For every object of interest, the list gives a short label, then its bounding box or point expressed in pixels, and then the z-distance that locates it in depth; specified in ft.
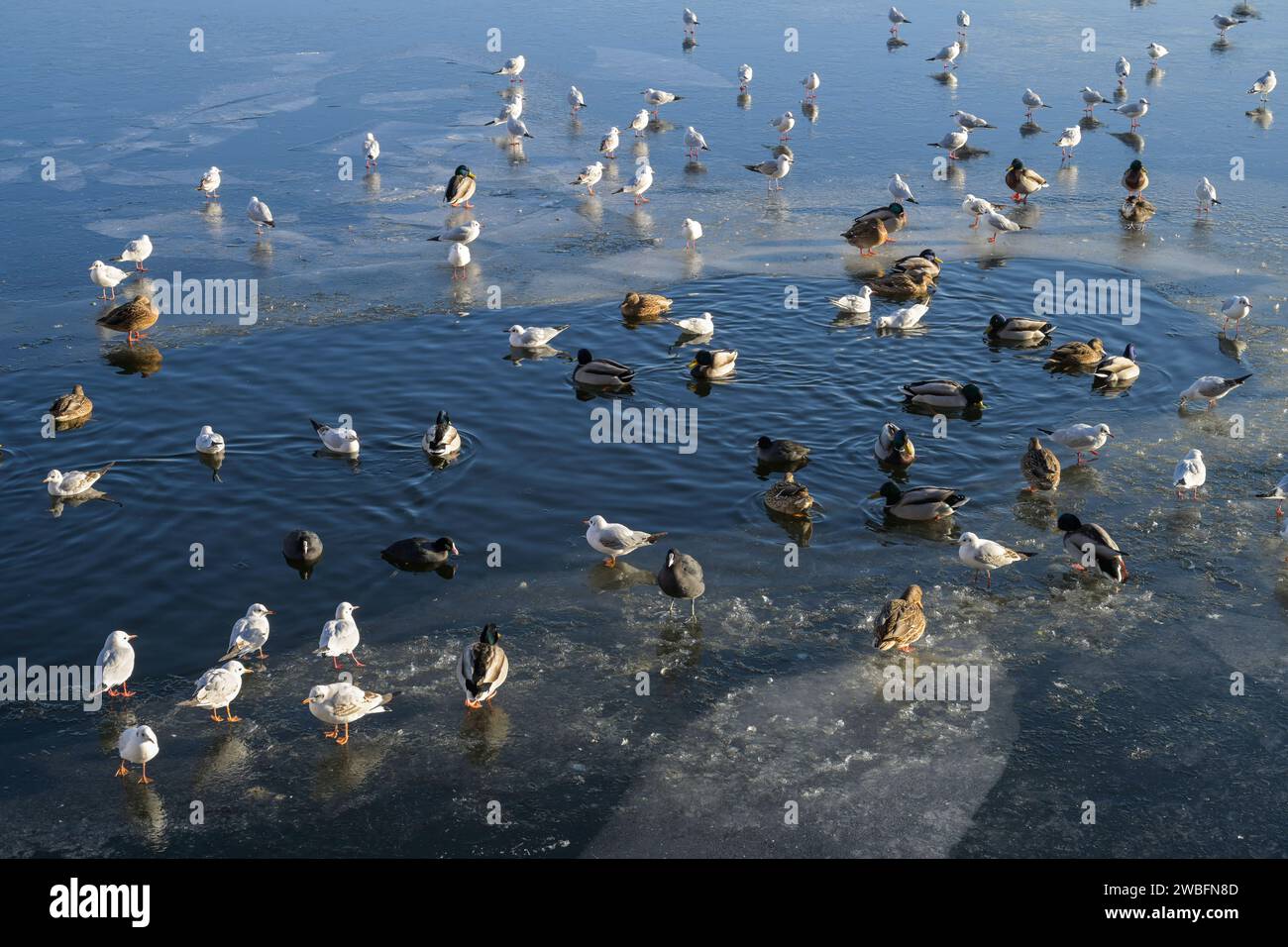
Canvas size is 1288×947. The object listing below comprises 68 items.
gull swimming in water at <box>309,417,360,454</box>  52.54
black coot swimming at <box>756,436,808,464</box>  51.34
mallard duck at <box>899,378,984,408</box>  56.49
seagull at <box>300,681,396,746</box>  36.04
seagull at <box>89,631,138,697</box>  37.83
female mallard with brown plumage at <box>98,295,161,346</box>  63.31
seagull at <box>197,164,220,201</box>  82.07
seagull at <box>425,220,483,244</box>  74.84
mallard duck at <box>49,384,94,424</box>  55.06
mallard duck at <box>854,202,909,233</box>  75.20
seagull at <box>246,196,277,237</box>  76.84
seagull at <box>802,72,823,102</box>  103.40
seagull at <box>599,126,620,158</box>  90.45
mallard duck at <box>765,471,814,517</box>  48.06
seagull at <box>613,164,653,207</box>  83.20
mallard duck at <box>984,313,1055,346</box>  63.41
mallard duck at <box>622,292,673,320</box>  66.08
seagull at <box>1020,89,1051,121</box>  100.53
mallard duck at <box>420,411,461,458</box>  52.42
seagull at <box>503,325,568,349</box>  62.34
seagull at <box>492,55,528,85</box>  109.29
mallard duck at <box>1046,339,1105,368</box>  60.29
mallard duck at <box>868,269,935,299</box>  68.49
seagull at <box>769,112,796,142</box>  93.62
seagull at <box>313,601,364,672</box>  39.24
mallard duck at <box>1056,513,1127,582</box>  42.98
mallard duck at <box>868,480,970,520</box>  47.55
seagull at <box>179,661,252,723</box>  36.65
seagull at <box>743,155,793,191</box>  85.40
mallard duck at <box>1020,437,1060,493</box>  49.49
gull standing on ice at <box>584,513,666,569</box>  45.11
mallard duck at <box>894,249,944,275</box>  70.23
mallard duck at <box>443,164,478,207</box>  80.84
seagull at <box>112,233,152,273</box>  70.49
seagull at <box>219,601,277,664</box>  39.55
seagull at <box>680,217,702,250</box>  75.46
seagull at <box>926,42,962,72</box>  112.57
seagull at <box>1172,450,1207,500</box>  48.34
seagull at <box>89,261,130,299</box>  66.73
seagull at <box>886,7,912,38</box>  124.26
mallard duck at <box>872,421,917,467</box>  51.78
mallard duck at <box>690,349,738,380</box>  59.98
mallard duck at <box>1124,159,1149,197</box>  81.97
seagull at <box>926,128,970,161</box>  91.61
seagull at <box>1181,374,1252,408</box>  55.83
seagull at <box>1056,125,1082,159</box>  91.81
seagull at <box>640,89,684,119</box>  101.76
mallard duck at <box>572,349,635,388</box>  58.90
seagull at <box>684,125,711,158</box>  91.81
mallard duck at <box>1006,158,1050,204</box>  82.38
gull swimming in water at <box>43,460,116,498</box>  49.08
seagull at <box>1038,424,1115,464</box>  51.85
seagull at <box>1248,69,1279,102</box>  103.30
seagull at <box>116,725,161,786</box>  34.37
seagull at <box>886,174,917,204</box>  82.11
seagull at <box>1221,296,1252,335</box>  63.16
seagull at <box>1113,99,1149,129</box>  98.73
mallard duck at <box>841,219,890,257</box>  74.38
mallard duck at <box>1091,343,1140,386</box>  58.90
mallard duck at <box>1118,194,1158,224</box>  78.95
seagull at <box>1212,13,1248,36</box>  124.47
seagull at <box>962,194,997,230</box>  78.12
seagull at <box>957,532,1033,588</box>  43.42
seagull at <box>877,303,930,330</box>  64.85
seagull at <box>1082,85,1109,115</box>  100.94
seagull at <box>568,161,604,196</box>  84.64
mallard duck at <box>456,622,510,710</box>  37.06
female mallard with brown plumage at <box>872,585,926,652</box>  39.32
